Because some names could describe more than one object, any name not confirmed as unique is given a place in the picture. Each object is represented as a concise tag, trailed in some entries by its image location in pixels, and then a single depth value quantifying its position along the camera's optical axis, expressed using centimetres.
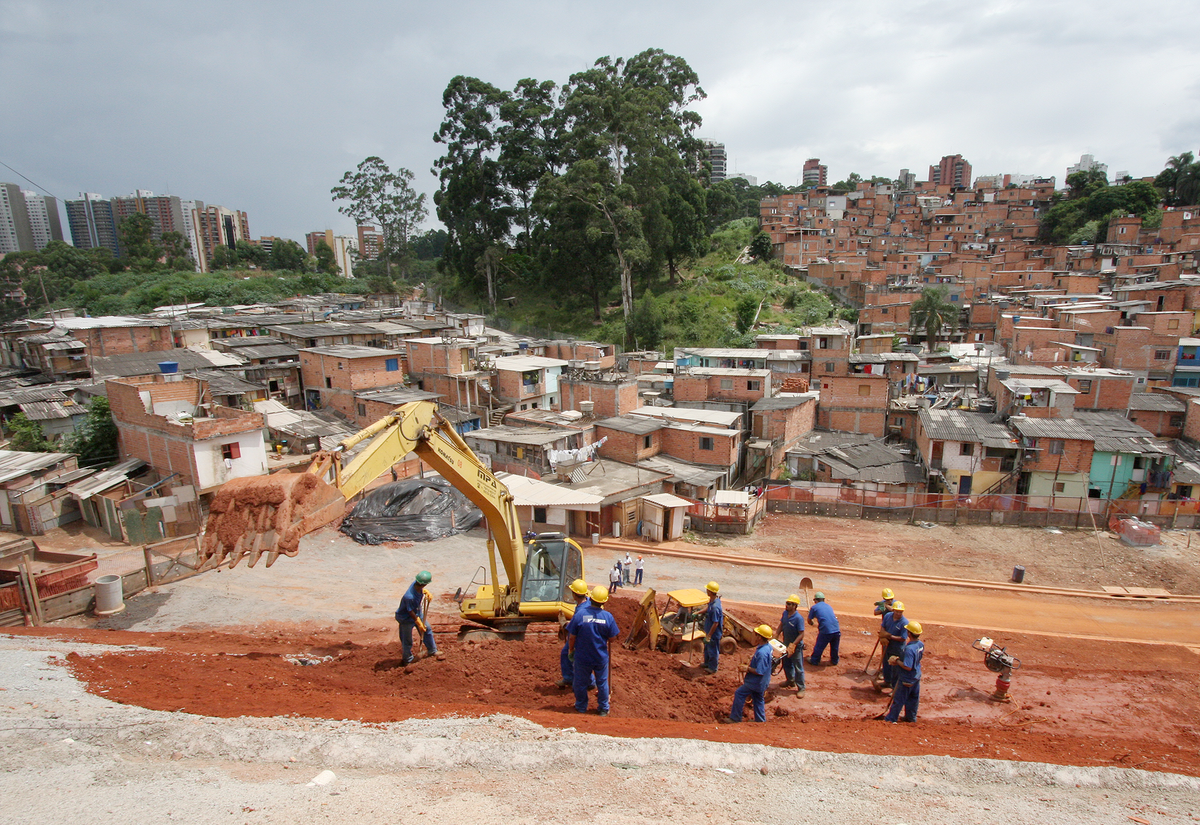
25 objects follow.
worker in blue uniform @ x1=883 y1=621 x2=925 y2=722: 851
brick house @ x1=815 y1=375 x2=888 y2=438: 2966
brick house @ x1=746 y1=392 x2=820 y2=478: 2650
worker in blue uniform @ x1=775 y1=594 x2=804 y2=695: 971
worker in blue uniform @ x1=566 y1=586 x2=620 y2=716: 759
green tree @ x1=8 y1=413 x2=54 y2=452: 2356
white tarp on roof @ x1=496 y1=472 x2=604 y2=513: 1894
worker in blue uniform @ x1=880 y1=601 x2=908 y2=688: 946
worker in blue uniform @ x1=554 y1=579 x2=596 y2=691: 841
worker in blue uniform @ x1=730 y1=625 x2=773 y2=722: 800
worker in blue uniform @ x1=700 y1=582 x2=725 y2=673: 961
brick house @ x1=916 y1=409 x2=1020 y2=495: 2297
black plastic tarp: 1909
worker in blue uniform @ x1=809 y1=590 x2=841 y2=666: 1061
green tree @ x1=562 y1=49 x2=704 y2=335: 4309
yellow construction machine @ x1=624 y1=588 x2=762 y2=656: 1045
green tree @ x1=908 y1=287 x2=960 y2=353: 4731
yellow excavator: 750
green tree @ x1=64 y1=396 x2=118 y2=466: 2294
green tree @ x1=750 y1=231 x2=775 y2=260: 6195
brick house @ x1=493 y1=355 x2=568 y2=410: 3225
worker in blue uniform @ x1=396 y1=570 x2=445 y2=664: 909
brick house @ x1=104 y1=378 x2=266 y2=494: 1998
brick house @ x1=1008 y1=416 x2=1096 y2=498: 2214
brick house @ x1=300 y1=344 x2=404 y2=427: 3020
